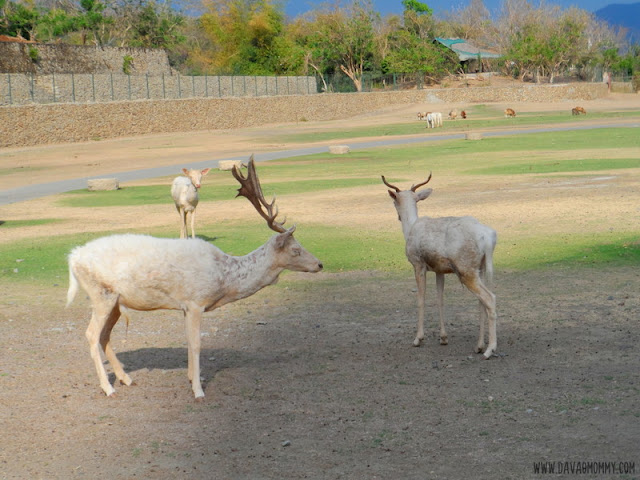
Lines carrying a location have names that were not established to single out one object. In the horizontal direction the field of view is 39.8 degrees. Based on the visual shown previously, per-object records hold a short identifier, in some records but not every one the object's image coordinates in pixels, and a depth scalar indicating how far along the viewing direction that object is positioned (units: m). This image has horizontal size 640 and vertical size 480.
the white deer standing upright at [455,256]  9.03
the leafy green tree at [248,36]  95.88
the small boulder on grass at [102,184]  27.42
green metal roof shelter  110.73
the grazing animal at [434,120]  59.19
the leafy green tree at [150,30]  86.75
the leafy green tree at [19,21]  73.81
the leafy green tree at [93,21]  79.12
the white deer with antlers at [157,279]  8.18
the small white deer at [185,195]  16.48
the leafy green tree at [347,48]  95.97
